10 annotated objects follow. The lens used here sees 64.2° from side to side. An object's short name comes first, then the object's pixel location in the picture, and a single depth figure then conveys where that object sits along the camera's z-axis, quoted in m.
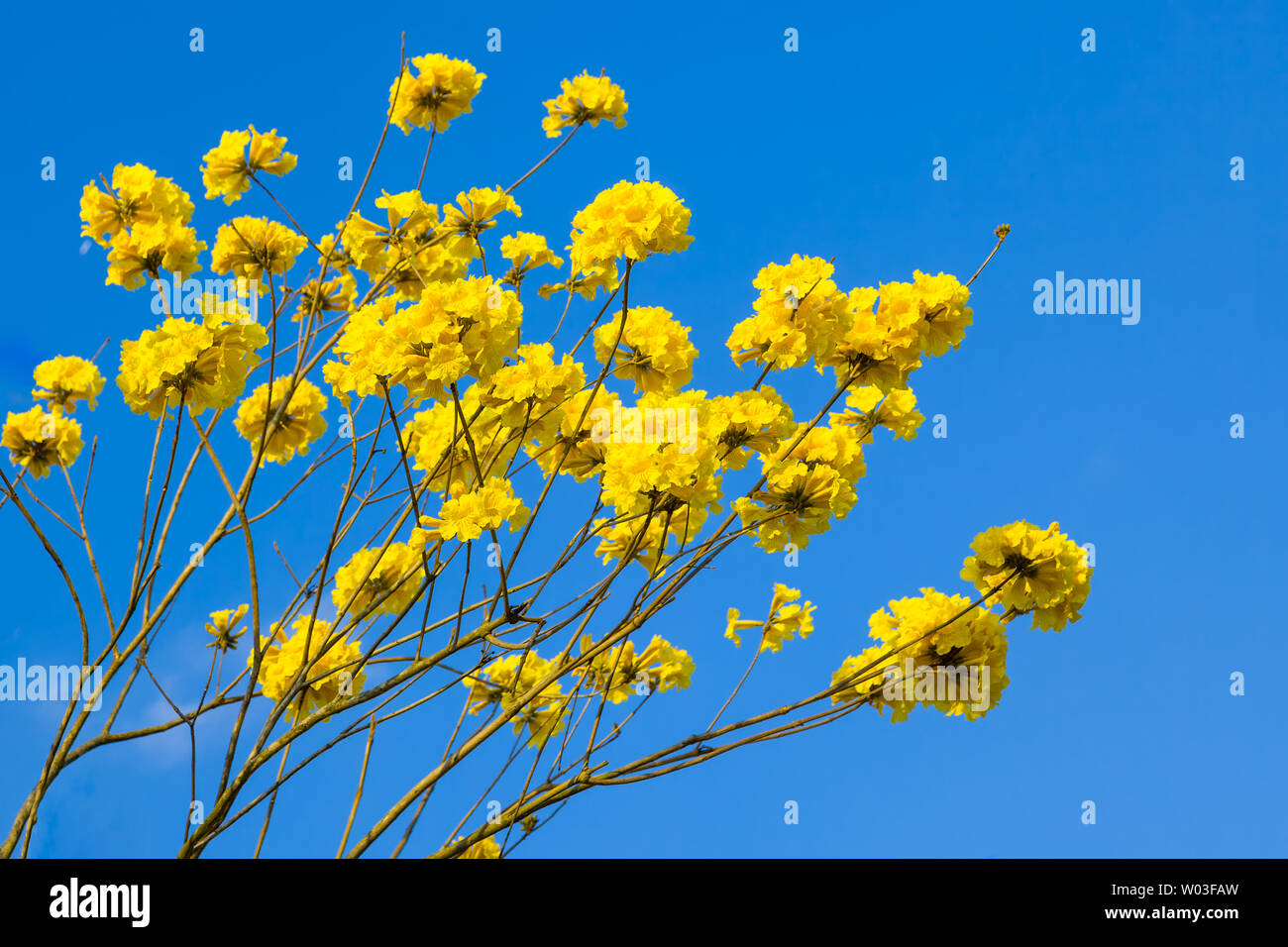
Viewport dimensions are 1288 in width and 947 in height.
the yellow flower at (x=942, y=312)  2.90
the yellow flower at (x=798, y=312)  2.87
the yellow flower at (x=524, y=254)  3.39
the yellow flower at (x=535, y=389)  2.77
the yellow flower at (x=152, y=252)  3.12
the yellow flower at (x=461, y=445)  3.02
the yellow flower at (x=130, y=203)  3.15
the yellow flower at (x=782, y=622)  3.63
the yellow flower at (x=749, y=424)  2.77
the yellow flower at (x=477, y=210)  3.43
